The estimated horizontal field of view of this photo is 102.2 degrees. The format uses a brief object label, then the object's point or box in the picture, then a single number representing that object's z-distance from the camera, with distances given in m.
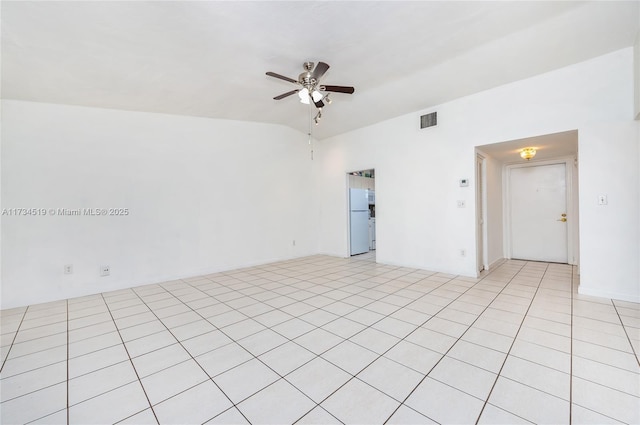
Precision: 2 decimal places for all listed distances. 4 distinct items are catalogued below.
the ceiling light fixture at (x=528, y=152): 4.37
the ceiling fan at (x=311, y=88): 3.09
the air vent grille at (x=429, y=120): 4.49
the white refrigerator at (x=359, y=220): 6.35
